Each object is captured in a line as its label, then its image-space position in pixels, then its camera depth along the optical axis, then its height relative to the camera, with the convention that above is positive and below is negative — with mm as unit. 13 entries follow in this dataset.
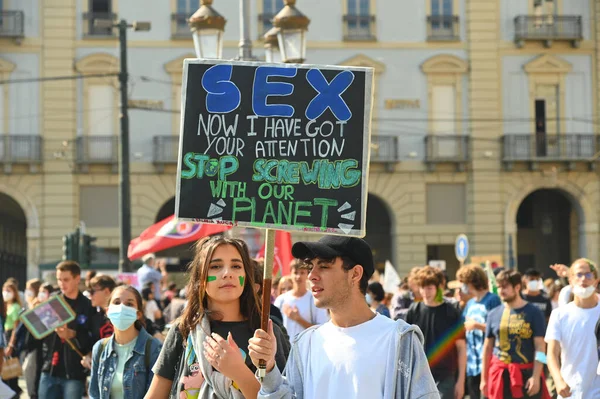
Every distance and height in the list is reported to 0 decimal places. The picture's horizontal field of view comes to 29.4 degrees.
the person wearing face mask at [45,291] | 13020 -687
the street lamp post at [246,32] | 14859 +2647
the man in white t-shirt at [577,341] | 8688 -860
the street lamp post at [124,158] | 21750 +1393
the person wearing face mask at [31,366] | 10273 -1286
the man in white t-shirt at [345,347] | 4215 -442
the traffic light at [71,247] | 22672 -312
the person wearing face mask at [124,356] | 6793 -765
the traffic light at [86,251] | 22578 -393
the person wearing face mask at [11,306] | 14164 -954
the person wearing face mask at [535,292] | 14844 -863
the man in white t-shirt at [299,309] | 10805 -746
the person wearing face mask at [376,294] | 11602 -653
